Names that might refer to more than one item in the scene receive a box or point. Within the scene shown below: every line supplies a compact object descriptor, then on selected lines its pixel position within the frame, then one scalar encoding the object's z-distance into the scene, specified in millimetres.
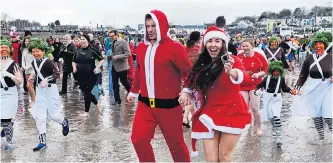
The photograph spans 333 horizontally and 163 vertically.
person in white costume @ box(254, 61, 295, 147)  7020
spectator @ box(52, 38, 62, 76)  14673
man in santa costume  4719
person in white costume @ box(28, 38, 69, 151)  6684
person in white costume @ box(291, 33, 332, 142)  6914
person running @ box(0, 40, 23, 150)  6496
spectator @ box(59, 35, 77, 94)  12734
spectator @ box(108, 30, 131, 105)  10516
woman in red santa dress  4168
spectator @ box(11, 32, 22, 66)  13077
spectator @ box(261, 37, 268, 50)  18714
